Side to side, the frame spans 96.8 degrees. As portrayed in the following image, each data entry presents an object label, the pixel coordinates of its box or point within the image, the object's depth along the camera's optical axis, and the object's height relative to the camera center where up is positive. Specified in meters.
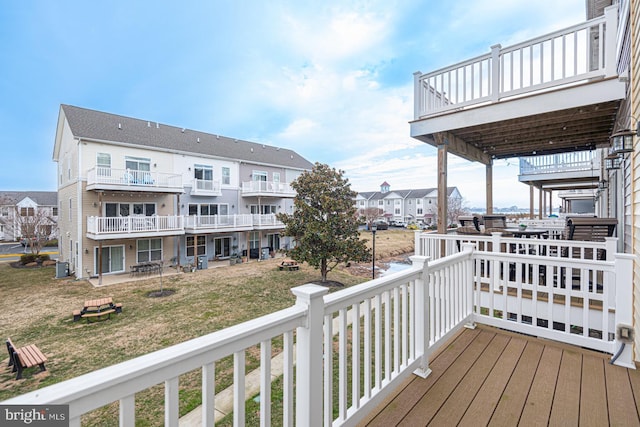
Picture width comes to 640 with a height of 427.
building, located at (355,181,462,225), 44.59 +1.38
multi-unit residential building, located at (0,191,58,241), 18.77 +0.05
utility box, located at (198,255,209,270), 14.52 -2.58
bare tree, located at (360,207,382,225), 42.39 -0.17
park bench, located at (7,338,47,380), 5.27 -2.75
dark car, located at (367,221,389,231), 34.75 -1.79
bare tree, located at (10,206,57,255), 17.33 -0.77
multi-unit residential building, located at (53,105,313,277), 12.52 +0.97
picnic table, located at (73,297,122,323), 7.89 -2.77
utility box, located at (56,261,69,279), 13.00 -2.58
